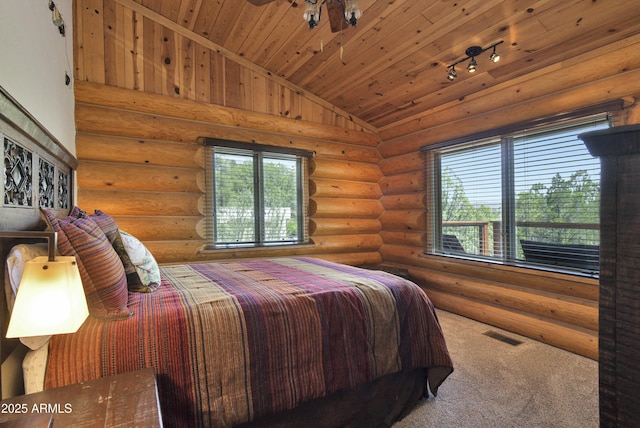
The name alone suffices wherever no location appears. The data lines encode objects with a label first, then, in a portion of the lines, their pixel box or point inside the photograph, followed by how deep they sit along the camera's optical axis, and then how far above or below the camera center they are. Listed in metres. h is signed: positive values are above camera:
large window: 2.62 +0.14
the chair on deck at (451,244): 3.66 -0.40
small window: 3.56 +0.22
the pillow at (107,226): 1.73 -0.07
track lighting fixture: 2.65 +1.43
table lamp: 0.84 -0.24
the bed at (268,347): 1.21 -0.60
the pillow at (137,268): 1.69 -0.31
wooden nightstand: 0.84 -0.57
